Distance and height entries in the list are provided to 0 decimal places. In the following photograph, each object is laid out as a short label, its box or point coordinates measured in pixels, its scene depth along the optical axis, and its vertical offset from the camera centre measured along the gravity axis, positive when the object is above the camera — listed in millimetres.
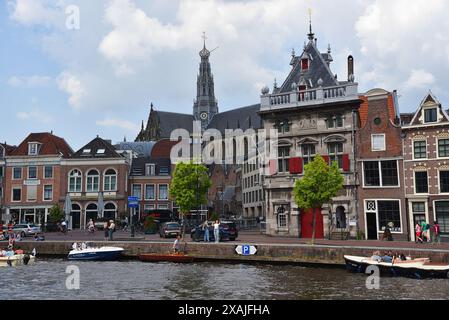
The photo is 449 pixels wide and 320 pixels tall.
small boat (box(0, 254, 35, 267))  31984 -2917
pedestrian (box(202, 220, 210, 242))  35875 -1429
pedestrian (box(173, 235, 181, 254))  32844 -2225
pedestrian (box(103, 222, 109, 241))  39812 -1556
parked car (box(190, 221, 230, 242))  36812 -1497
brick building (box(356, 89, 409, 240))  37656 +3260
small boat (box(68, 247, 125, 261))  34219 -2720
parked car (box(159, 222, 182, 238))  41125 -1342
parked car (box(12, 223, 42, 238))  47438 -1338
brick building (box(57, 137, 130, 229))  61406 +4126
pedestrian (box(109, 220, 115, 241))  38081 -1176
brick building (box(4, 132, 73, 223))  62156 +4590
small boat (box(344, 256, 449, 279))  24250 -2889
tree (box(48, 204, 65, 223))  57094 +75
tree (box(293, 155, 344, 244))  34156 +1814
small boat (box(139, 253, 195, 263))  32344 -2908
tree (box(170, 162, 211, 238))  50844 +2902
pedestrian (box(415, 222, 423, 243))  33812 -1586
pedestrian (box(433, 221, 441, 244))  33188 -1611
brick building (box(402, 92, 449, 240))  36125 +3490
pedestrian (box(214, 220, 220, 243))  34844 -1325
